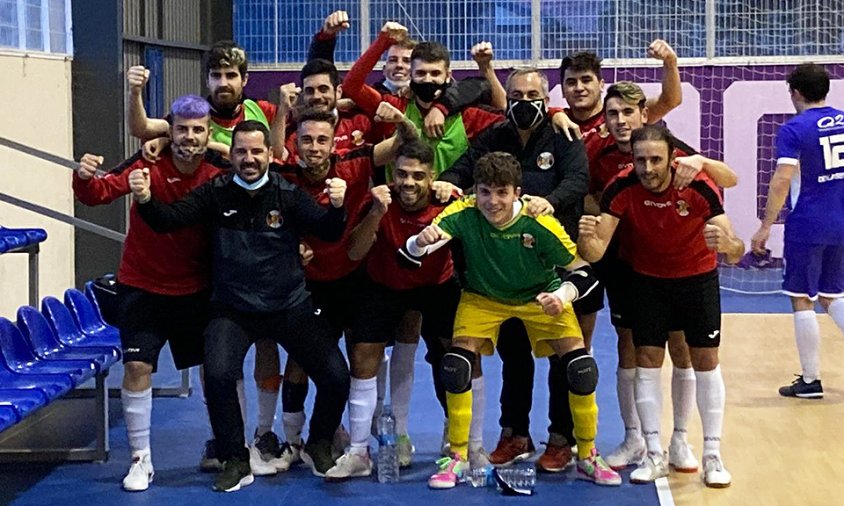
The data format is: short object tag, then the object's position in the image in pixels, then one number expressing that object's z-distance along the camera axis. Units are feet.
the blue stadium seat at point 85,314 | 20.98
